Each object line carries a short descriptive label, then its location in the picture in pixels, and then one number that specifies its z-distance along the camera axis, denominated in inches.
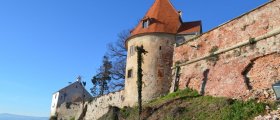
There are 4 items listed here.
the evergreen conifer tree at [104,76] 1785.2
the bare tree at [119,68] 1631.5
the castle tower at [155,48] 1141.1
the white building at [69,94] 2402.6
